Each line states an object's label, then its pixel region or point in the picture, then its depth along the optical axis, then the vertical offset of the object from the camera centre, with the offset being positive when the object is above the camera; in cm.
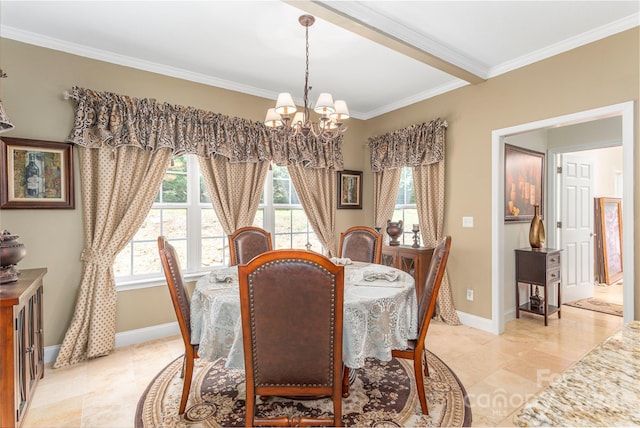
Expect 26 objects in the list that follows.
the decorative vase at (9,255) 199 -26
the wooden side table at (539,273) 368 -75
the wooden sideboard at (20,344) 172 -79
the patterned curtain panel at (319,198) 422 +18
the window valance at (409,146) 381 +82
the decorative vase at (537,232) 393 -29
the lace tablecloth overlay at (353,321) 178 -64
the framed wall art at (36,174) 261 +33
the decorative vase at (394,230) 402 -25
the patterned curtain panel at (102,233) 284 -19
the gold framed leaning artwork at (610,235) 565 -49
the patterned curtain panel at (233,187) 354 +28
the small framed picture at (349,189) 468 +31
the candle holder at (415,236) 394 -32
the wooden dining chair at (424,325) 205 -74
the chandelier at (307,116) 241 +75
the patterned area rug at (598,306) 407 -130
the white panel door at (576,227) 440 -26
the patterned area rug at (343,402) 201 -130
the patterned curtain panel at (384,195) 448 +21
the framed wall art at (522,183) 383 +33
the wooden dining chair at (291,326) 151 -55
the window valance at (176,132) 287 +83
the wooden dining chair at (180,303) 202 -58
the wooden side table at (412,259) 378 -59
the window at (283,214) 412 -4
